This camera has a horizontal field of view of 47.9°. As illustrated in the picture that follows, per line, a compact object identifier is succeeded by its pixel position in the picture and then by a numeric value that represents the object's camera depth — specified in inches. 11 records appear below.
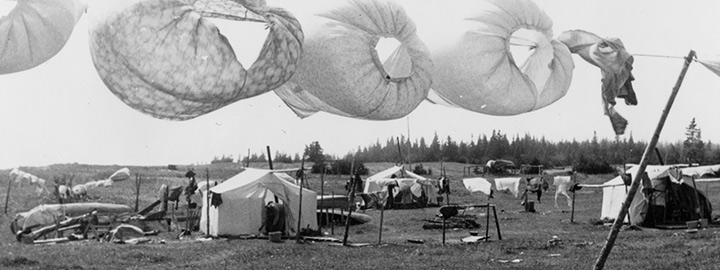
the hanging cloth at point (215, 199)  906.1
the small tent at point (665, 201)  1047.0
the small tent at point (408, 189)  1534.2
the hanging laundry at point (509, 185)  1721.2
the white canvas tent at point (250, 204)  927.7
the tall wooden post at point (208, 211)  914.2
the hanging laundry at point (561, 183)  1527.1
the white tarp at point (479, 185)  1658.5
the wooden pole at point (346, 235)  793.8
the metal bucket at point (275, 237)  858.8
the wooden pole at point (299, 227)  834.9
